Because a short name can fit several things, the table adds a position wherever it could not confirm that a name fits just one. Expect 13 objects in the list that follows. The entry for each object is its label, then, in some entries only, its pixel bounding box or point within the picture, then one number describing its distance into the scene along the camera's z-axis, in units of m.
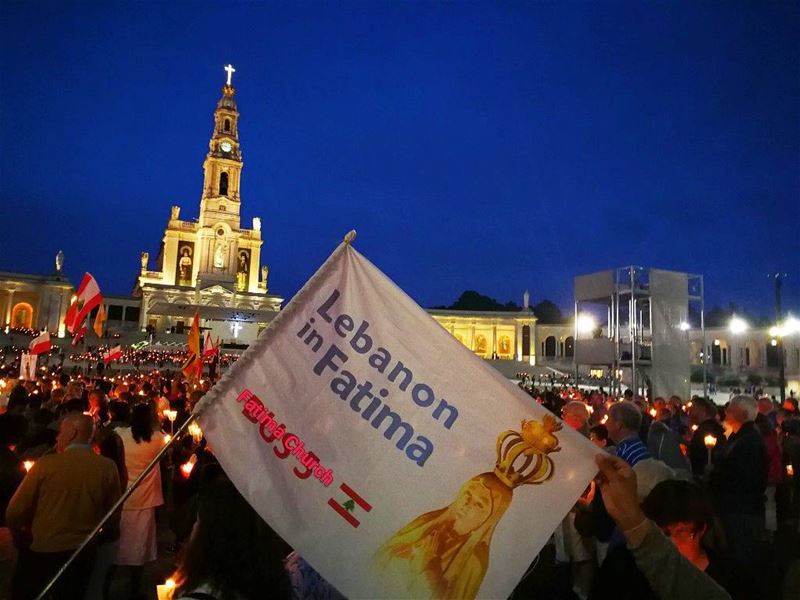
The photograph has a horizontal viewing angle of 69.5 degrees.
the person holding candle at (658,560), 1.88
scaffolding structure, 20.75
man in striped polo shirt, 4.23
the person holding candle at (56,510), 3.63
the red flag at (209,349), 22.79
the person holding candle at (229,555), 2.09
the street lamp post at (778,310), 18.99
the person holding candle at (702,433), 7.30
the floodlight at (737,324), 20.97
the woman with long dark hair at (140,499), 4.82
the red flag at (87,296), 13.23
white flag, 2.15
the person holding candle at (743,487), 5.16
